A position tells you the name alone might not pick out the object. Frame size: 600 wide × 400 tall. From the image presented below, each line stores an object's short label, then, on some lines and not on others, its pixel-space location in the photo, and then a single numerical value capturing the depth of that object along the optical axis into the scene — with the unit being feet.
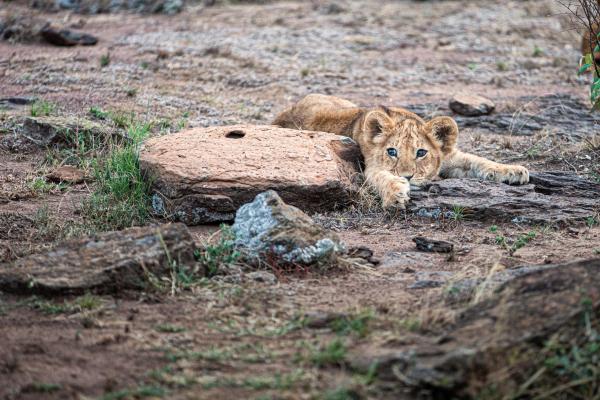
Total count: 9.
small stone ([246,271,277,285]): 33.83
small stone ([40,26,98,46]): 91.20
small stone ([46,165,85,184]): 49.78
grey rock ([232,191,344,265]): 34.99
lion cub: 48.67
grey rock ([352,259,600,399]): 24.23
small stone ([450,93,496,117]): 69.97
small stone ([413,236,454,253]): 39.09
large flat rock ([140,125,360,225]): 43.27
